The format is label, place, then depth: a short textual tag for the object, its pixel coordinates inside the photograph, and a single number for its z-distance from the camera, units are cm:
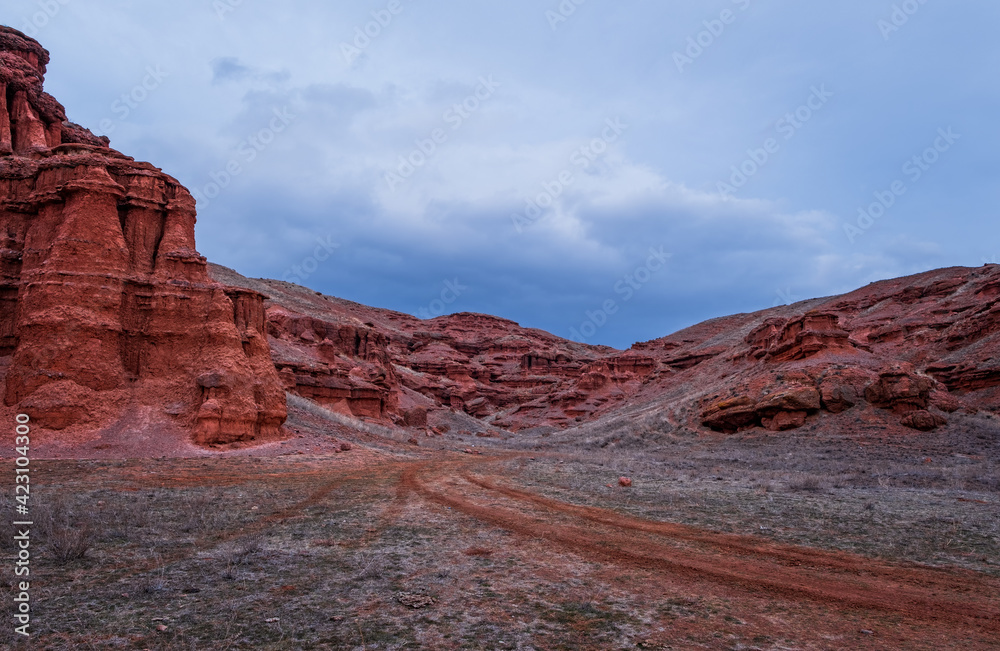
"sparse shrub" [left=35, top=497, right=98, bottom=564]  722
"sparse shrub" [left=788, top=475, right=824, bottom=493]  1590
